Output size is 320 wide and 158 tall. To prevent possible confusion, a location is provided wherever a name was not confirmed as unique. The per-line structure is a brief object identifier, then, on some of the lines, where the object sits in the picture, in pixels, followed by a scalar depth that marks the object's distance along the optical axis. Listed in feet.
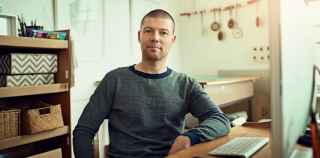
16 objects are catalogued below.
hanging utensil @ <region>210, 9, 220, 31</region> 13.51
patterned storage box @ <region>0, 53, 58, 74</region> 5.85
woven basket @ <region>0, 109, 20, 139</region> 5.66
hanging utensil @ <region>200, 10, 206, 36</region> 13.89
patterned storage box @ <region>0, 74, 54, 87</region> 5.81
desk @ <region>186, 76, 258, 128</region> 8.52
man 4.32
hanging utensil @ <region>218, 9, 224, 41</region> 13.42
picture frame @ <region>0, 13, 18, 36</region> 6.81
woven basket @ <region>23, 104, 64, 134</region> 6.07
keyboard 3.50
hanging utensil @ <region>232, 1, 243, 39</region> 13.14
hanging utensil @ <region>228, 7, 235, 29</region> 13.16
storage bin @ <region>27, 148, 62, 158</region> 6.31
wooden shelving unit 5.77
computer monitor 1.85
